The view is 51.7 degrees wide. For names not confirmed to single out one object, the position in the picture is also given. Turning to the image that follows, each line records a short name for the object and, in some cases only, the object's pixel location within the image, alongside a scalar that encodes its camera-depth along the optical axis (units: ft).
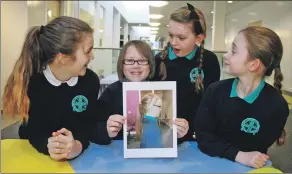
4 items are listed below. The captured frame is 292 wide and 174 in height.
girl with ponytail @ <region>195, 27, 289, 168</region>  2.90
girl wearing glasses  3.66
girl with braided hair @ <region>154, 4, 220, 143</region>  4.10
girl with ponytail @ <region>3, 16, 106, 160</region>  2.91
